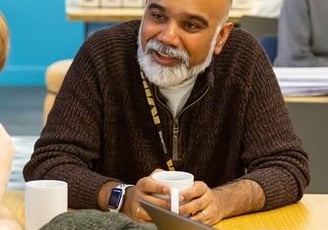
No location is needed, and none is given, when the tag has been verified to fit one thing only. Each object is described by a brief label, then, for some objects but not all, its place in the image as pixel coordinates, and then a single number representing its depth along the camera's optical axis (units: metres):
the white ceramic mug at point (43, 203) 1.76
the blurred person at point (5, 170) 1.62
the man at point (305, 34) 4.19
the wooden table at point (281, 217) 1.92
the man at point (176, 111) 2.11
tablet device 1.51
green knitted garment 1.33
